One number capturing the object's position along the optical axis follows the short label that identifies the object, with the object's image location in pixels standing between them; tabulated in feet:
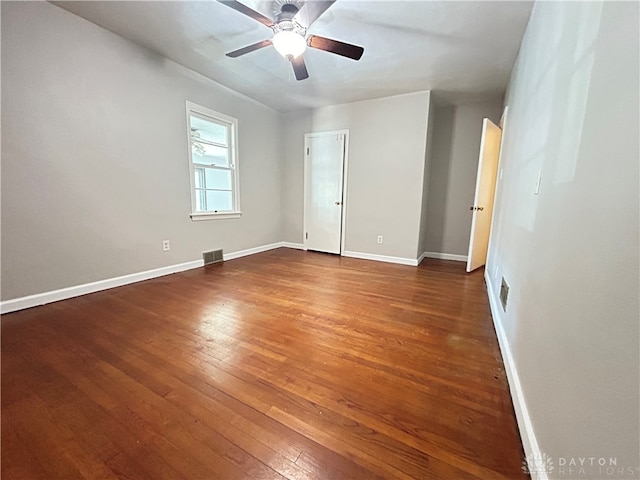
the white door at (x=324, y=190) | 14.32
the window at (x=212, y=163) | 11.14
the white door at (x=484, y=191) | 10.73
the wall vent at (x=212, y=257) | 12.00
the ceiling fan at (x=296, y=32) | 5.95
